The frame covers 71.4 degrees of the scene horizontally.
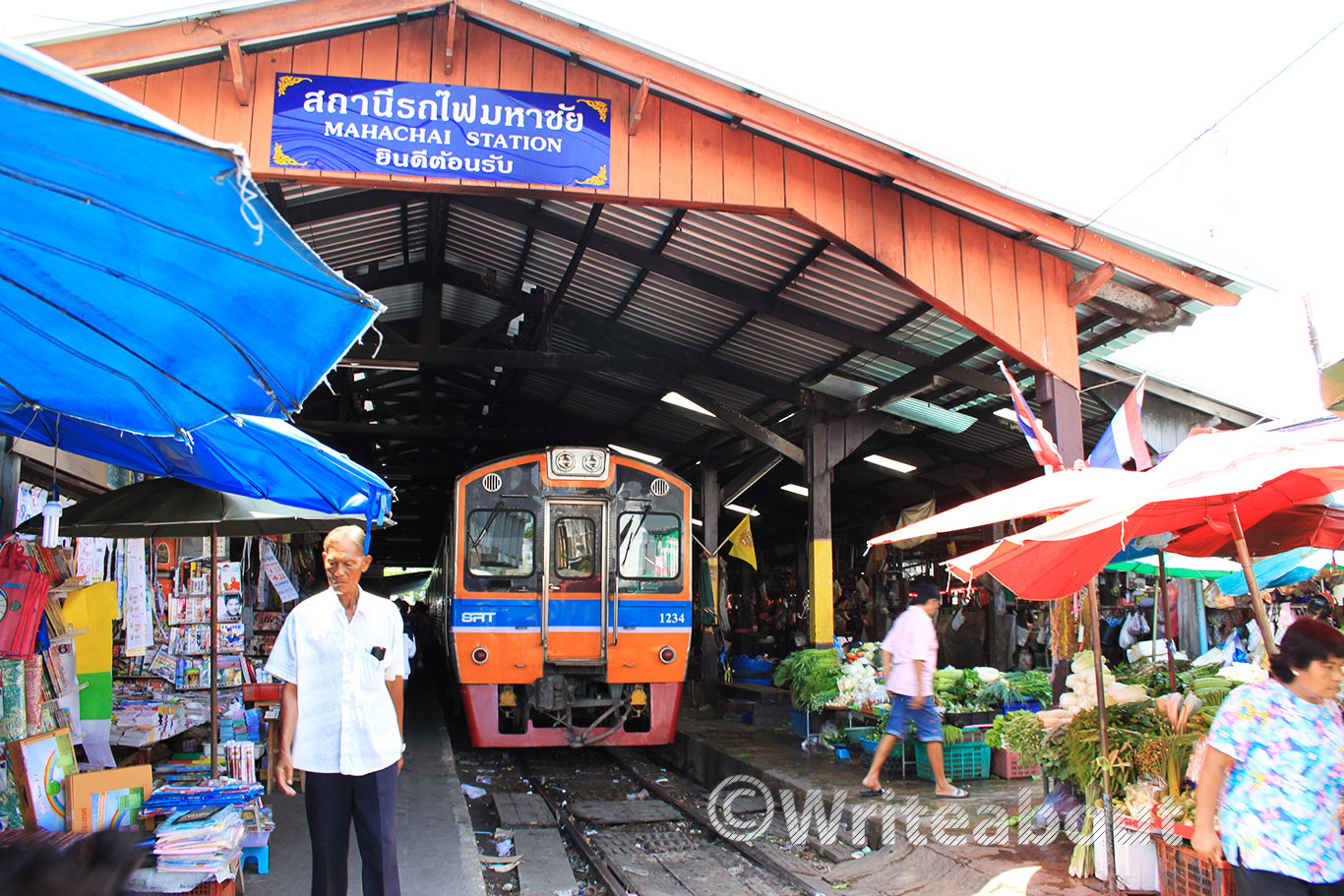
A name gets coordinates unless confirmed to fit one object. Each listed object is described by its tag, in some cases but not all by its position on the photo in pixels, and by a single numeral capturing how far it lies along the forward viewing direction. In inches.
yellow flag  524.7
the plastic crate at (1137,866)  169.8
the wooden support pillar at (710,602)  481.7
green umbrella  313.7
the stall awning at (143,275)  66.3
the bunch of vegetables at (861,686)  316.8
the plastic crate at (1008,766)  277.1
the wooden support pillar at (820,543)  387.9
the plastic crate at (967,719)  283.7
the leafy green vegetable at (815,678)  330.6
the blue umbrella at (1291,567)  317.1
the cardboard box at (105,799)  157.9
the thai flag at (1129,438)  198.4
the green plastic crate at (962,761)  274.1
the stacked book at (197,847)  149.6
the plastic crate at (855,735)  309.1
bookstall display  152.3
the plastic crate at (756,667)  500.1
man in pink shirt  247.9
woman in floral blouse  108.5
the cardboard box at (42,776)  150.4
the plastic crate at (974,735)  276.2
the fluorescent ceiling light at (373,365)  398.3
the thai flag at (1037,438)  201.9
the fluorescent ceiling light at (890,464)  547.2
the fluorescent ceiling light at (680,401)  477.4
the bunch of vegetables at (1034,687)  311.4
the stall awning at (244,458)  154.1
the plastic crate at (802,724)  340.5
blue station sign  224.8
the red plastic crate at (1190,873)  141.0
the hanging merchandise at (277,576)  374.0
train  321.1
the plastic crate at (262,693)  271.7
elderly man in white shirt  131.8
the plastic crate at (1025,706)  305.7
